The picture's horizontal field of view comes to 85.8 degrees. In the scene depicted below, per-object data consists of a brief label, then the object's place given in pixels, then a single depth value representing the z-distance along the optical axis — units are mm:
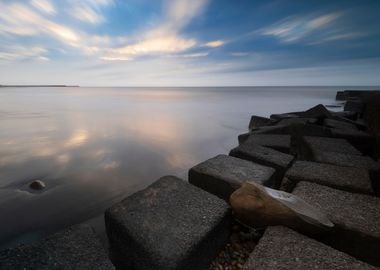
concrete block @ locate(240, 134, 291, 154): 3410
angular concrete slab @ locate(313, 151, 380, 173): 2439
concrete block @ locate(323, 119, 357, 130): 4923
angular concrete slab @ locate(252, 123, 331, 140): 4254
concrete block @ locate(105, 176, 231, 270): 1346
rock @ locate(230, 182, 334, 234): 1456
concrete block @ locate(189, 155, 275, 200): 2137
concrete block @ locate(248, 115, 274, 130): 7200
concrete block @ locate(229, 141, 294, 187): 2660
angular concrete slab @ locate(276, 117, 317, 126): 5539
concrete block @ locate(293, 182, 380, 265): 1408
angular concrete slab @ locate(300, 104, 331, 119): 6991
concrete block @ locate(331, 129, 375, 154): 3865
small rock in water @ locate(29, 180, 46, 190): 3330
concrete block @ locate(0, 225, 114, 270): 1129
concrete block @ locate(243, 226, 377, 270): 1143
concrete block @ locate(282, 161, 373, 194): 1991
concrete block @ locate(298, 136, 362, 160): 2998
